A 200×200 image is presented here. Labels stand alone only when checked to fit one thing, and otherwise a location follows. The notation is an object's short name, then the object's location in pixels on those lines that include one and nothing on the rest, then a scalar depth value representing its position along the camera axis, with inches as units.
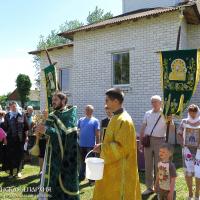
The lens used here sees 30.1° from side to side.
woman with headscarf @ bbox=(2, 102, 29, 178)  336.5
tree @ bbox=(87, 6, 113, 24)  1884.8
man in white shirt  269.1
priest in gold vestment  165.2
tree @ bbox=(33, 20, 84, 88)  1893.5
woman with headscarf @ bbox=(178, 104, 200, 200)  250.8
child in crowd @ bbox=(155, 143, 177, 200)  211.8
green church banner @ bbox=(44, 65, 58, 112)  296.5
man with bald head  318.3
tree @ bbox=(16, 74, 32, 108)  1690.5
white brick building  479.2
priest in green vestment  190.4
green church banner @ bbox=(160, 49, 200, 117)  251.0
